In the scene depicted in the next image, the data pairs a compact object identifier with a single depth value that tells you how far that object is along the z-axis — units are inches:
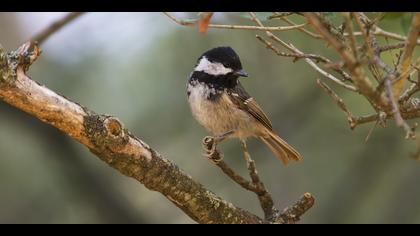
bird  385.4
